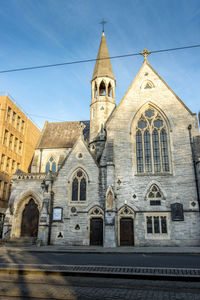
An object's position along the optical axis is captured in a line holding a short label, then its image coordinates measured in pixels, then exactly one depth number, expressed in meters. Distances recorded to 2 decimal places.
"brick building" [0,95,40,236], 32.33
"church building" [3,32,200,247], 21.08
